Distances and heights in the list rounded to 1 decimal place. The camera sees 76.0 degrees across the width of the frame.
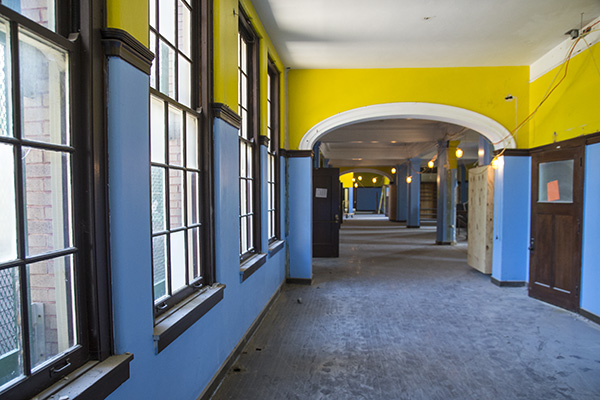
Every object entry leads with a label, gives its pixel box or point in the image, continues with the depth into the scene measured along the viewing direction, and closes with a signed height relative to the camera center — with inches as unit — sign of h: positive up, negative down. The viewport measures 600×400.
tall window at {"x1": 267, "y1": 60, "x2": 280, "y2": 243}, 221.0 +23.0
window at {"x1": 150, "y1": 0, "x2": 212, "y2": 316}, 87.7 +7.6
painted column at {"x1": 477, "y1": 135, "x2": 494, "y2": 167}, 287.4 +28.6
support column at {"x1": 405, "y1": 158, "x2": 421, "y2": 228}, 663.8 -11.3
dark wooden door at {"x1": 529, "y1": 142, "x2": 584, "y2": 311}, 186.9 -19.1
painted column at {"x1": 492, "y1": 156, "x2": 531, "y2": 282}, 238.1 -17.9
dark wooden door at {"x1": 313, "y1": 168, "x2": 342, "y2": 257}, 342.0 -10.1
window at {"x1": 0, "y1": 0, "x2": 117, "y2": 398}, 49.4 -2.3
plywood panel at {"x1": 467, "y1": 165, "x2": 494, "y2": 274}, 260.7 -21.4
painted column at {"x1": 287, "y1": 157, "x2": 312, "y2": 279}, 247.4 -18.3
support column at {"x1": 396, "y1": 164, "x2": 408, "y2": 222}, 784.3 -15.4
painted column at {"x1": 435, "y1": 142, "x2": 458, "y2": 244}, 442.0 -15.7
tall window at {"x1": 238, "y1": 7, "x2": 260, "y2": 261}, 163.8 +20.2
